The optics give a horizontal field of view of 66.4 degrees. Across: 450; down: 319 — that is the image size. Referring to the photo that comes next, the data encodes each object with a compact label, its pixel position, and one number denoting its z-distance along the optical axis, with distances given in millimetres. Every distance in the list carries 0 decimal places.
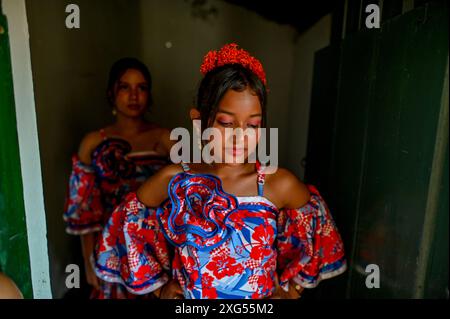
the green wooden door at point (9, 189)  903
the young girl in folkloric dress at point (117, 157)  1383
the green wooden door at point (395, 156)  781
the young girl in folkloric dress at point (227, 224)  906
